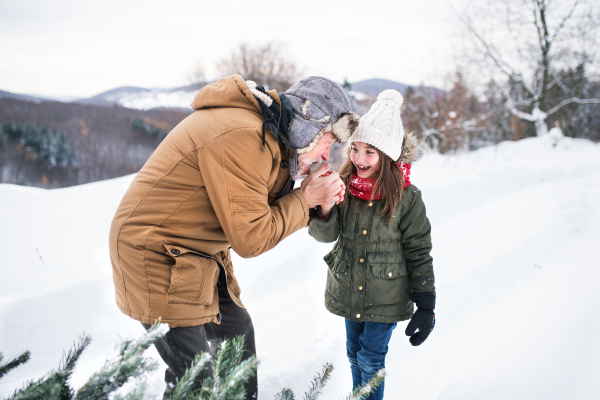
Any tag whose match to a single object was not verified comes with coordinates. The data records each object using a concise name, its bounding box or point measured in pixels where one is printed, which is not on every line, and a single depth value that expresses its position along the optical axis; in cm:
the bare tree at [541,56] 1437
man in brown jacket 150
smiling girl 214
